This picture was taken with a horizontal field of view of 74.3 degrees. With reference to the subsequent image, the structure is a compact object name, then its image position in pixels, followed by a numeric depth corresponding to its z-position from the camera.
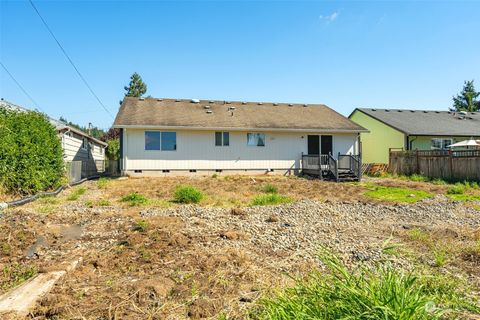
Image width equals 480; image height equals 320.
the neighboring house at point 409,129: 21.41
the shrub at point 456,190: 11.37
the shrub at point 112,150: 29.67
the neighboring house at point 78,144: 16.15
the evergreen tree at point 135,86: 51.16
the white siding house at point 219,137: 16.75
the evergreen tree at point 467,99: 50.41
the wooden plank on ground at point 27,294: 2.73
